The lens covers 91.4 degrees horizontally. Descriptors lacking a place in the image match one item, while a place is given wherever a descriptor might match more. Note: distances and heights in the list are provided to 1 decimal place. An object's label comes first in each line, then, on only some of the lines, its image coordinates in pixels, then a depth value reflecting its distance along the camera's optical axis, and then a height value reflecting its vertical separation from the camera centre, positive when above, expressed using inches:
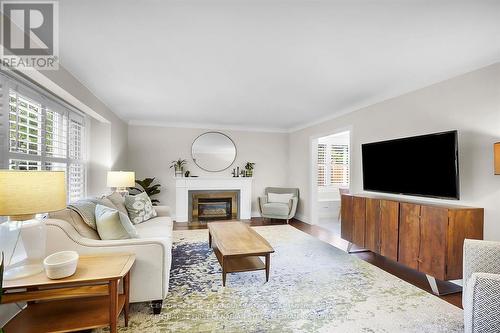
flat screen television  98.7 +0.7
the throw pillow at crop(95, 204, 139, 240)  84.1 -20.5
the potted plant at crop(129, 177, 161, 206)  204.3 -18.2
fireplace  227.1 -36.8
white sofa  75.6 -27.1
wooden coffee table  98.2 -34.0
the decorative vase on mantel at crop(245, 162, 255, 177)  243.6 -2.1
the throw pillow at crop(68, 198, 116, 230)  85.8 -15.6
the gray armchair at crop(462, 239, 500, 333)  52.6 -30.0
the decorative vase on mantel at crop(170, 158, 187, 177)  224.5 +0.6
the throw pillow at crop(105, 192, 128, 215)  126.2 -18.4
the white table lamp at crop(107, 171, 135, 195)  155.5 -8.1
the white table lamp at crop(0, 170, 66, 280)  56.9 -10.7
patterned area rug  74.7 -48.4
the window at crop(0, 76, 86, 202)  83.8 +13.0
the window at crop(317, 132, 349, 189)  259.4 +6.6
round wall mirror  235.1 +15.2
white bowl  60.0 -25.0
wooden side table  59.6 -36.2
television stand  92.7 -27.9
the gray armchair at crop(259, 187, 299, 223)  214.4 -37.1
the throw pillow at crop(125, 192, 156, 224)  132.1 -23.1
